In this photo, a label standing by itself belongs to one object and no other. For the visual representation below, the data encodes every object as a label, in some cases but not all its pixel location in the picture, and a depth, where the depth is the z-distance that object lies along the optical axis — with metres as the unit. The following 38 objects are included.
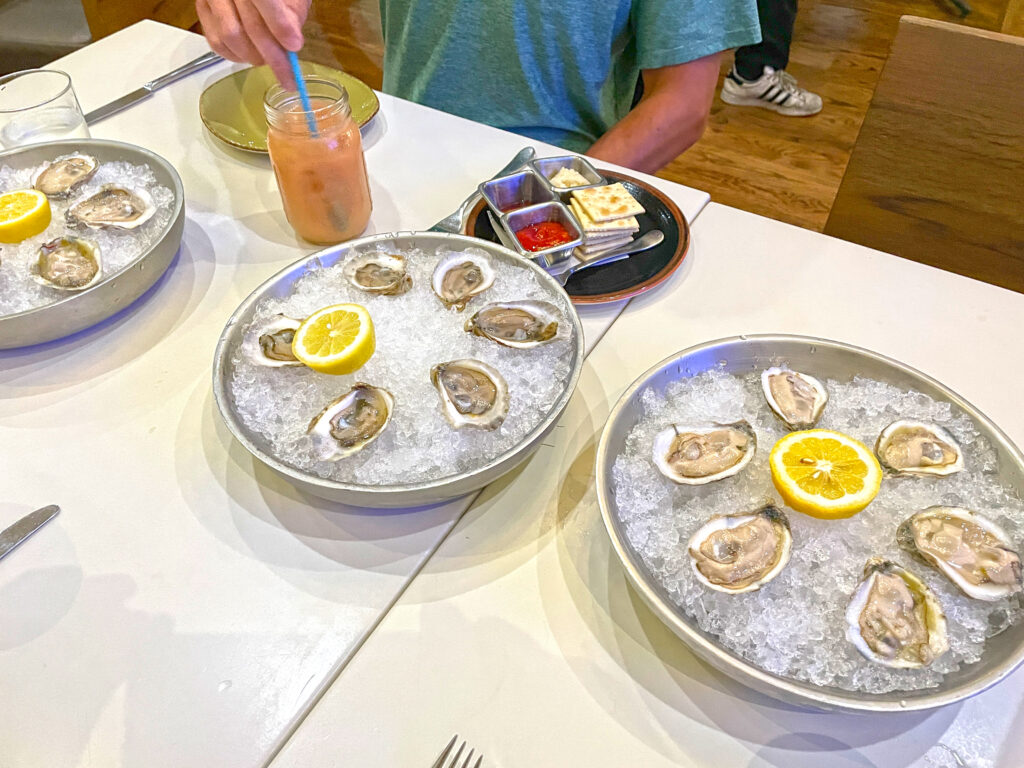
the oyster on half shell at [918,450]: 0.75
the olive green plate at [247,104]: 1.41
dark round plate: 1.09
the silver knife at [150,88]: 1.49
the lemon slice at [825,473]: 0.70
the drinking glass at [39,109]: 1.29
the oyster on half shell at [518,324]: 0.90
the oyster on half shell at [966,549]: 0.66
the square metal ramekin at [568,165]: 1.23
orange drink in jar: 1.06
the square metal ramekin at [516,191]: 1.18
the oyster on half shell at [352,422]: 0.79
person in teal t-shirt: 1.44
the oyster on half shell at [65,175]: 1.15
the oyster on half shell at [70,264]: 1.01
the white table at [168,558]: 0.69
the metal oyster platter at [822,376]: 0.59
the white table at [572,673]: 0.66
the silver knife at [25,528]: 0.82
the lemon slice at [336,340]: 0.84
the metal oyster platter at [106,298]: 0.96
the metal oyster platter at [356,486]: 0.74
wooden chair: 1.23
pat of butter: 1.23
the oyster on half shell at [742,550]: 0.67
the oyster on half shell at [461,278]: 0.98
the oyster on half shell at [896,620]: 0.62
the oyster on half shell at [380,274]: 0.99
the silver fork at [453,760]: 0.65
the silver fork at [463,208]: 1.16
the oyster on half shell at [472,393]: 0.81
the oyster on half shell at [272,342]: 0.88
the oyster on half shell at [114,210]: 1.09
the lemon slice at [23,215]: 1.04
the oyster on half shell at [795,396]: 0.81
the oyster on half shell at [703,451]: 0.75
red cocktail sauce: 1.12
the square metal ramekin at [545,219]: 1.08
